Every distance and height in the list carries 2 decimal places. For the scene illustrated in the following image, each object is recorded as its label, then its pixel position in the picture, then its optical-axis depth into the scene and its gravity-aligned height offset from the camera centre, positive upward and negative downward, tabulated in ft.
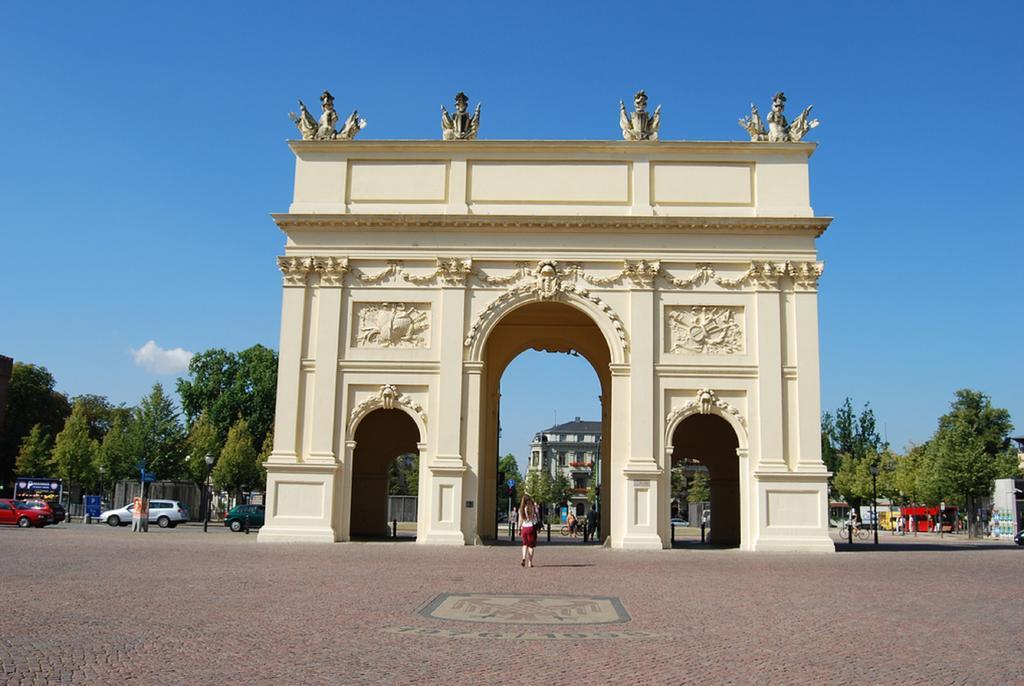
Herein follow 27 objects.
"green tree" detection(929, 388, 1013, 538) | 202.59 +6.18
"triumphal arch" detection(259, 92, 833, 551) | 107.45 +22.21
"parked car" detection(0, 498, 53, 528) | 146.51 -6.35
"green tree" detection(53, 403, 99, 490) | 229.04 +5.19
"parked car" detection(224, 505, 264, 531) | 160.35 -6.32
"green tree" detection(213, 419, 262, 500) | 236.22 +4.14
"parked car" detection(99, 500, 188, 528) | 167.73 -6.78
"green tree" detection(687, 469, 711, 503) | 332.60 +0.50
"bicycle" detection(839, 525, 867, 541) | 193.42 -9.08
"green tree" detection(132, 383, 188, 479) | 228.84 +10.11
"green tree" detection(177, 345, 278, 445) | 270.46 +26.09
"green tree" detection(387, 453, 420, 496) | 320.58 +1.88
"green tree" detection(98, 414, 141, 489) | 228.63 +5.27
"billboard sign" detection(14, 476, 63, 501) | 190.70 -2.65
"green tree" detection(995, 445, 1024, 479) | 231.85 +7.81
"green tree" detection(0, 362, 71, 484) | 269.23 +19.41
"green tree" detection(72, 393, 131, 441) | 313.32 +21.41
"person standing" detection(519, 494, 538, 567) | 76.43 -3.57
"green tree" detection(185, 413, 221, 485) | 229.04 +8.17
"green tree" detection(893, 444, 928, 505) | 267.10 +5.63
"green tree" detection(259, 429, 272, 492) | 245.86 +8.09
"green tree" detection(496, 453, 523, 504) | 460.42 +10.43
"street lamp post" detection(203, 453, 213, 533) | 155.52 -1.75
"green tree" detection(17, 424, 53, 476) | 238.48 +4.33
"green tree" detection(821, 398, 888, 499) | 384.47 +23.61
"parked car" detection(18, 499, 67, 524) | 149.38 -5.49
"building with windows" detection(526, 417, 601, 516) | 483.92 +19.30
